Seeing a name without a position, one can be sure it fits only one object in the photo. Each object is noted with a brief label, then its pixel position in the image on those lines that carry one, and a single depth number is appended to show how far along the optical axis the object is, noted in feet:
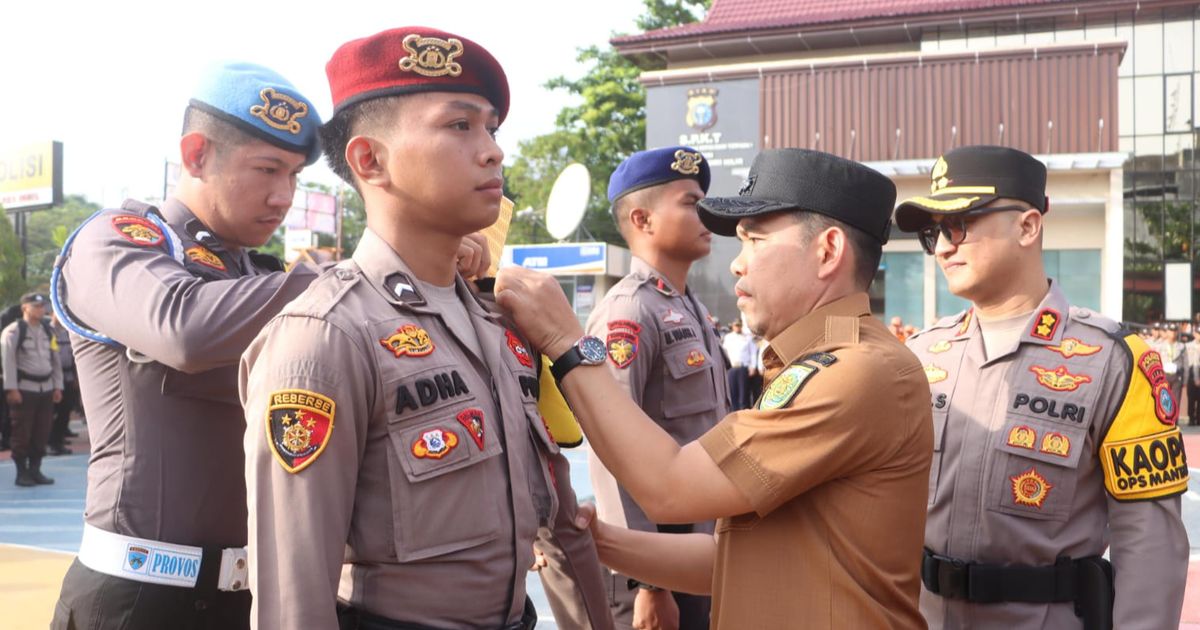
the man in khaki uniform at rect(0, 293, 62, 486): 34.83
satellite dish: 77.20
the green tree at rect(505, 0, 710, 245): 118.01
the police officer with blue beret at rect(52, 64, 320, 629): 7.04
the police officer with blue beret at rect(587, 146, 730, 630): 11.96
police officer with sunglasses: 9.00
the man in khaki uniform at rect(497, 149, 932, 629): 7.06
